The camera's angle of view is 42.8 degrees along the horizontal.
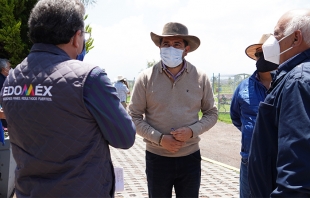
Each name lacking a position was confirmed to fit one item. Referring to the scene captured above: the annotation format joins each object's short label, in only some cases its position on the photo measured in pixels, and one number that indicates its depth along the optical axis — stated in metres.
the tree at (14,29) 8.31
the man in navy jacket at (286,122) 1.92
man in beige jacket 3.75
